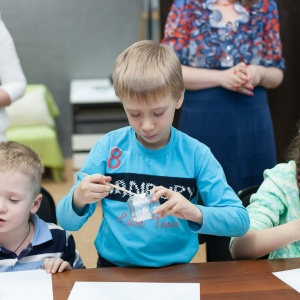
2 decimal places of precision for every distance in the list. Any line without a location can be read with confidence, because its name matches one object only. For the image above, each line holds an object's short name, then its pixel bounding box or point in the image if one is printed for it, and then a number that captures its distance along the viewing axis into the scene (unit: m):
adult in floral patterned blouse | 2.68
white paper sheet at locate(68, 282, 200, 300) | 1.80
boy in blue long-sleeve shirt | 1.93
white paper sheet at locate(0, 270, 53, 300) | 1.81
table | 1.81
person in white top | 2.63
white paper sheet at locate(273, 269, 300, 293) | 1.84
